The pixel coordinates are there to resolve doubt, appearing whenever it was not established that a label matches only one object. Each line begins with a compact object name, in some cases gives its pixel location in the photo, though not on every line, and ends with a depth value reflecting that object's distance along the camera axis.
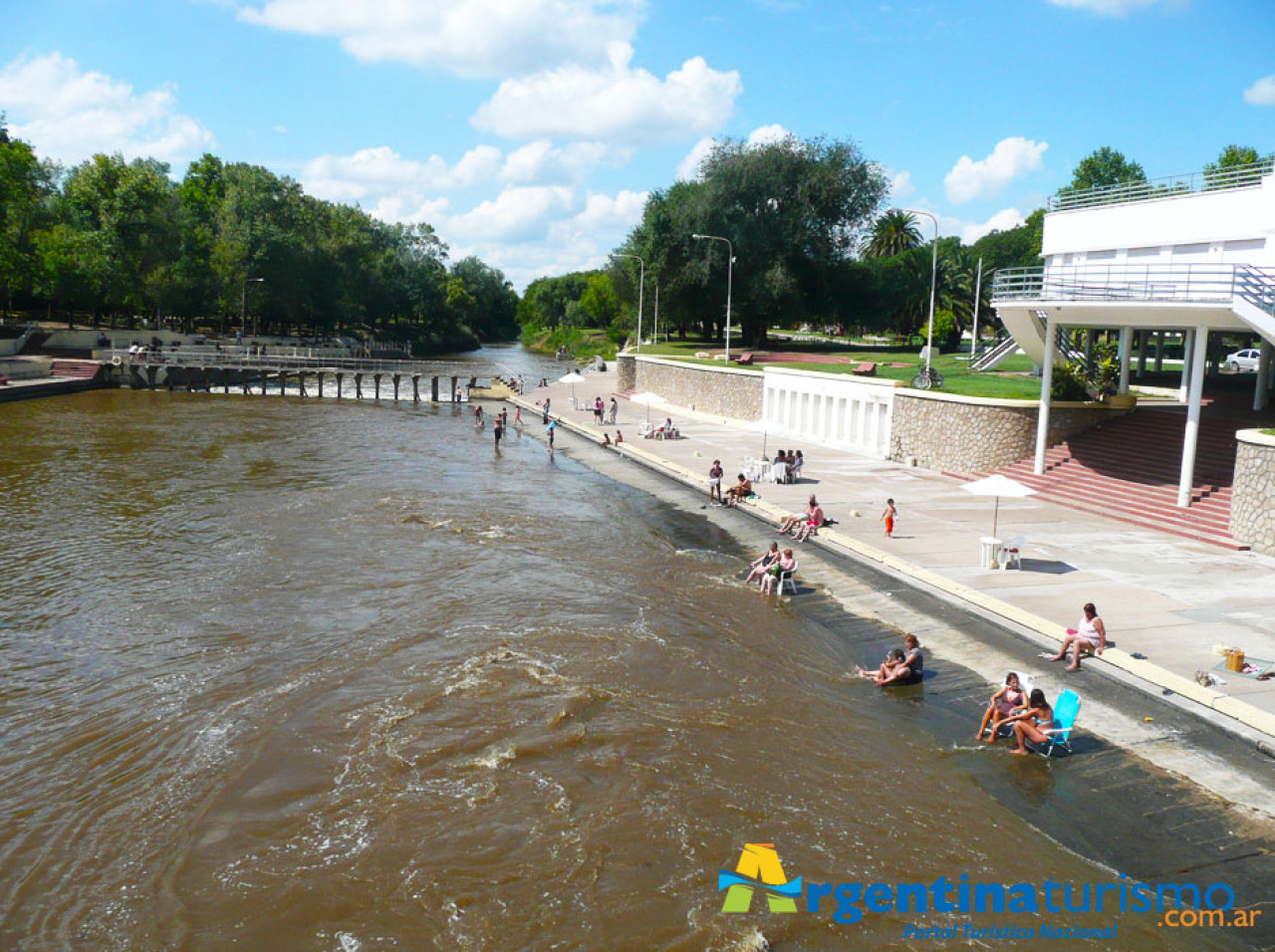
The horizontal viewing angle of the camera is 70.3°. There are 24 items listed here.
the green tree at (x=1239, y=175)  29.77
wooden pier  73.12
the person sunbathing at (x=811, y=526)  24.05
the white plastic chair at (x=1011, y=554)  19.78
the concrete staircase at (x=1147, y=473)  23.64
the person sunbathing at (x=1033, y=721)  12.29
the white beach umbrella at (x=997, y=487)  20.31
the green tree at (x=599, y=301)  156.62
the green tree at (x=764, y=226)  70.75
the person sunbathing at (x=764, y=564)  20.47
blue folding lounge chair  12.25
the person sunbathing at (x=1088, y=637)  14.48
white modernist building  23.59
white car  48.31
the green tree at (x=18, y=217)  66.38
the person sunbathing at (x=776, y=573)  19.89
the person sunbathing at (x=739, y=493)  29.05
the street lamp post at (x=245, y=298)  92.96
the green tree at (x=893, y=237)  104.44
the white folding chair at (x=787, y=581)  19.96
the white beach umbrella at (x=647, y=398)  43.53
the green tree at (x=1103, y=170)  100.44
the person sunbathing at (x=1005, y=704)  12.74
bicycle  35.44
